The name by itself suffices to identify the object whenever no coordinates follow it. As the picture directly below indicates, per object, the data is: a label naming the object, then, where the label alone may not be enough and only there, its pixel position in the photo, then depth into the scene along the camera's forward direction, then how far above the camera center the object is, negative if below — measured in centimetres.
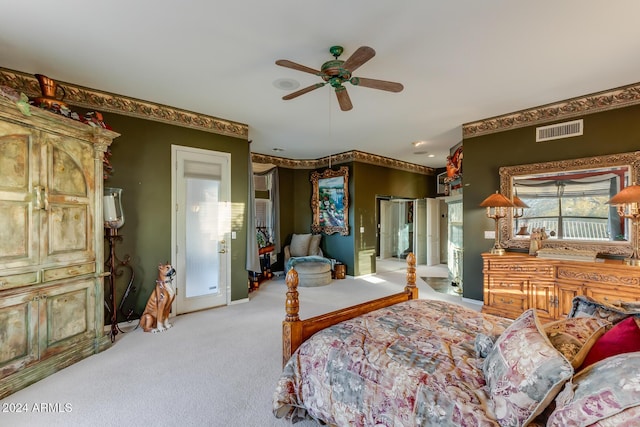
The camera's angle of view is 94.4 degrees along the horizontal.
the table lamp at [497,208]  389 +11
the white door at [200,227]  410 -14
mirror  342 +18
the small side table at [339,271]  647 -118
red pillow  115 -51
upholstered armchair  577 -90
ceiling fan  220 +115
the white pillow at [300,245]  689 -66
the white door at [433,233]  792 -45
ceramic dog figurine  351 -105
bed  101 -74
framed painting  658 +37
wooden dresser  300 -76
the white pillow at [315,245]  690 -66
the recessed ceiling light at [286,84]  312 +145
